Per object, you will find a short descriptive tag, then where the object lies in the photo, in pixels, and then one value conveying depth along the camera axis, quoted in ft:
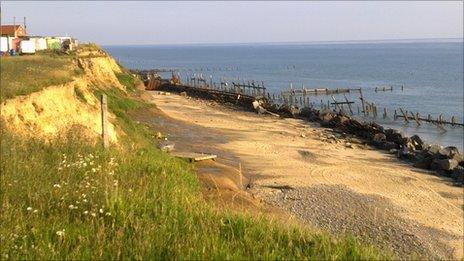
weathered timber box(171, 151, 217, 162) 72.13
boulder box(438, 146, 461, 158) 101.92
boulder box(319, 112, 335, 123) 154.88
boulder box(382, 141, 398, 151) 119.34
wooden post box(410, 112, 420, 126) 170.91
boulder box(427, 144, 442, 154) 106.68
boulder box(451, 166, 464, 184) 89.70
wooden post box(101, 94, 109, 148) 43.49
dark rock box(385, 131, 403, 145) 126.21
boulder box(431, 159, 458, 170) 94.68
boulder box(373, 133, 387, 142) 125.28
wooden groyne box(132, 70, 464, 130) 176.96
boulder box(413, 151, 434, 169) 100.07
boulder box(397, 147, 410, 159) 108.17
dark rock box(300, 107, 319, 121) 162.96
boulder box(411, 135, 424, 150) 121.35
